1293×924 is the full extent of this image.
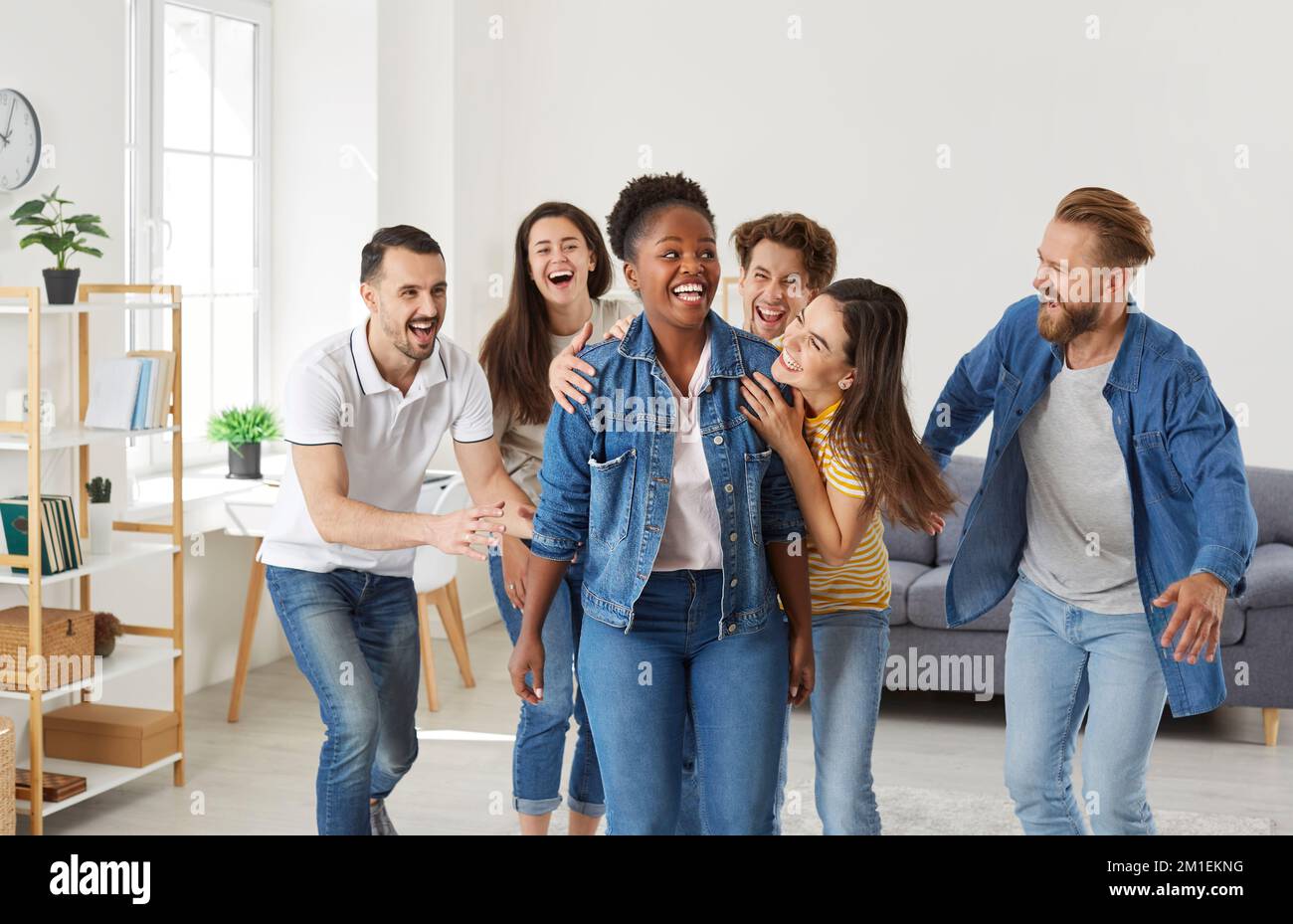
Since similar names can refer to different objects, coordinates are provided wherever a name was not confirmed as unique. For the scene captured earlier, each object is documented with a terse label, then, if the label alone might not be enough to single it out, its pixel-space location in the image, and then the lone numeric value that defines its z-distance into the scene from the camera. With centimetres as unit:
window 463
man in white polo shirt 265
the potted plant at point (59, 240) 350
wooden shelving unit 330
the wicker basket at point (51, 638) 337
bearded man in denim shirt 227
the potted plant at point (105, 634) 368
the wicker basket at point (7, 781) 315
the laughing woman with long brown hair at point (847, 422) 216
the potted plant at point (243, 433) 487
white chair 450
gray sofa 423
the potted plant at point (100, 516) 368
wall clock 356
